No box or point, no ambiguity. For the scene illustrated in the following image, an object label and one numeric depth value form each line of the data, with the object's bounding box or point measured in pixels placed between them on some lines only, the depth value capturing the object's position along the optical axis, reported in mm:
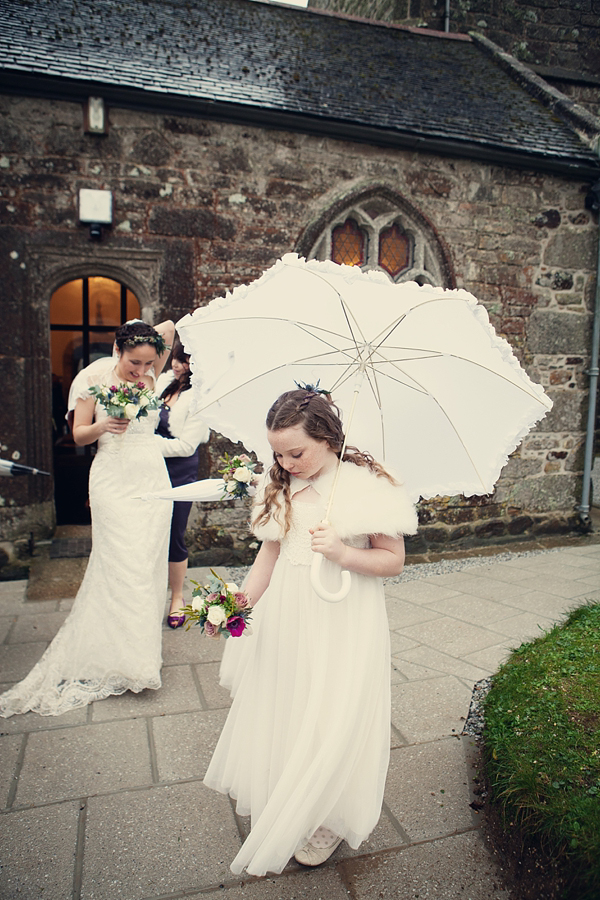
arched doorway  7098
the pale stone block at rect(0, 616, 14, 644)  4570
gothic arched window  6840
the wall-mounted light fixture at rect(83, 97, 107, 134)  5723
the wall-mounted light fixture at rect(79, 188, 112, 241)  5789
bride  3682
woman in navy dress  4512
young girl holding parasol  2166
